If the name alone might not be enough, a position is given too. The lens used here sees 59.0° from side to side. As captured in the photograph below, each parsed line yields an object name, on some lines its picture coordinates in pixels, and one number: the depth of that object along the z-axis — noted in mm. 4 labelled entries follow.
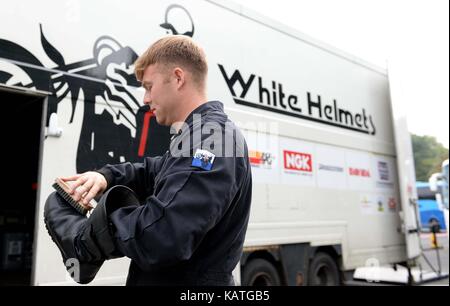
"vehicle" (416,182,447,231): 19555
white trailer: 2863
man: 999
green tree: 40438
